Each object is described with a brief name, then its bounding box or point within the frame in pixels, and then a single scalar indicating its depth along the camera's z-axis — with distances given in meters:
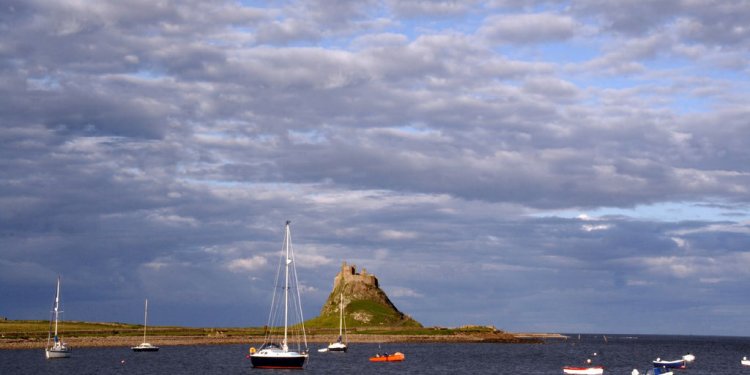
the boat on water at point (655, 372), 105.25
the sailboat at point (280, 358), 109.94
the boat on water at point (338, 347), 177.62
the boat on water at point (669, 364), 135.01
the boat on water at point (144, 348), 164.75
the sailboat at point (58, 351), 141.75
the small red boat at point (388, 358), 150.62
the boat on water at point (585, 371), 119.19
